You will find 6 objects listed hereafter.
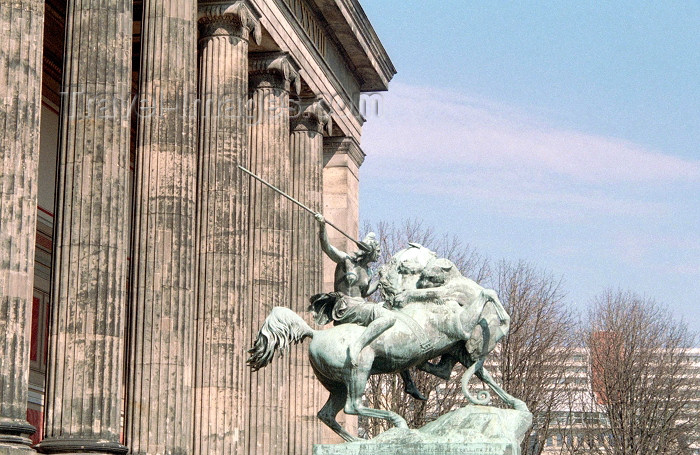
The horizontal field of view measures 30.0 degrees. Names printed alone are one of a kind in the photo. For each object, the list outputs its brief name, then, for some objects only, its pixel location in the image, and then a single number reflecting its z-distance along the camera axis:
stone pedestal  14.02
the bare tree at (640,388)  52.75
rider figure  14.78
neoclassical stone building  18.89
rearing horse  14.77
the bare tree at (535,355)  51.28
